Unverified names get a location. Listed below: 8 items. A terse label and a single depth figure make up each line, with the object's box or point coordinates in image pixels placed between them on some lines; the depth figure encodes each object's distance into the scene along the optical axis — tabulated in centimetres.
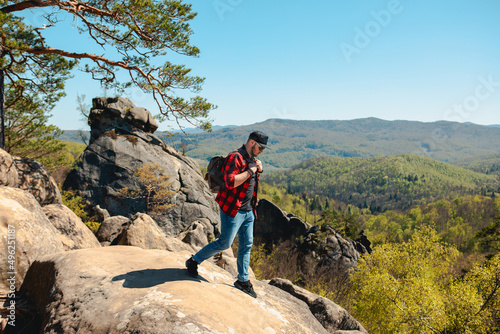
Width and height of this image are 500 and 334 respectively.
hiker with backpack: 463
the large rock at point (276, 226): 4547
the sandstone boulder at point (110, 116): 2680
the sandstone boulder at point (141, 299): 348
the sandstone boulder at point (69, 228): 902
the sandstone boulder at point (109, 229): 1345
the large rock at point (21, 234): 523
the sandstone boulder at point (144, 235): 1020
